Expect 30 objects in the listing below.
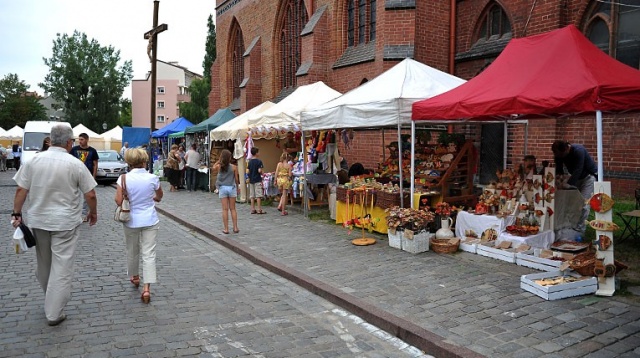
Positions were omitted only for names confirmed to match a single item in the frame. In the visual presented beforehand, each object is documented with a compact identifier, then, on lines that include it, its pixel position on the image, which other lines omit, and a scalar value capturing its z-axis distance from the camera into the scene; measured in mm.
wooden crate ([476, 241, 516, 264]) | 6898
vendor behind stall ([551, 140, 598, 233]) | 7473
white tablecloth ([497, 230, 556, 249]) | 6973
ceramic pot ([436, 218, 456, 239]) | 7875
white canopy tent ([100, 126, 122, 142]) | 37438
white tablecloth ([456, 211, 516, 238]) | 7531
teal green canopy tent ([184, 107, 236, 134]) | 17984
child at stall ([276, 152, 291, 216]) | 12008
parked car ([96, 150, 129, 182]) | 22672
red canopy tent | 5496
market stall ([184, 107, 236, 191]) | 18109
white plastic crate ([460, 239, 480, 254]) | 7474
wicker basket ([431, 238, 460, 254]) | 7516
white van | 23688
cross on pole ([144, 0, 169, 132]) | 20891
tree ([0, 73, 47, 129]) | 61250
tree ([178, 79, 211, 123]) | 45469
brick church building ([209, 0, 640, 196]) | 10695
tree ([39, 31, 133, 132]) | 63938
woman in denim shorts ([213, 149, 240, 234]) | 9391
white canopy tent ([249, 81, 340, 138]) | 12422
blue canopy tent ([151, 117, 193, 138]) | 23109
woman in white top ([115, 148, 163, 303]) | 5570
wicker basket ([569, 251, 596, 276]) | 5613
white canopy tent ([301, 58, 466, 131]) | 8219
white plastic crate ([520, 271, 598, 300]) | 5328
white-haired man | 4723
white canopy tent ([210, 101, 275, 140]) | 15027
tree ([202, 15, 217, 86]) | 46344
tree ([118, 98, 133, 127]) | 68438
